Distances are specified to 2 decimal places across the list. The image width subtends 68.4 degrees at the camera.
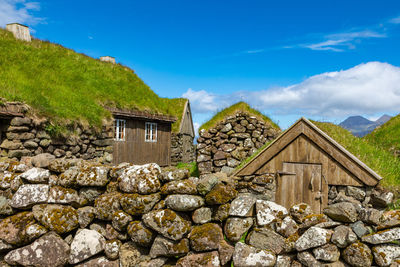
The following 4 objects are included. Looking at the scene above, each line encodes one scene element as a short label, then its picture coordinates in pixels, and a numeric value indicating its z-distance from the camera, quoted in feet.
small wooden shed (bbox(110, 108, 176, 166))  61.93
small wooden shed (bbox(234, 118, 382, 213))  25.53
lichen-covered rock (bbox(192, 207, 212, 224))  12.69
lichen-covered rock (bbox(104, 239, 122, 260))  13.47
